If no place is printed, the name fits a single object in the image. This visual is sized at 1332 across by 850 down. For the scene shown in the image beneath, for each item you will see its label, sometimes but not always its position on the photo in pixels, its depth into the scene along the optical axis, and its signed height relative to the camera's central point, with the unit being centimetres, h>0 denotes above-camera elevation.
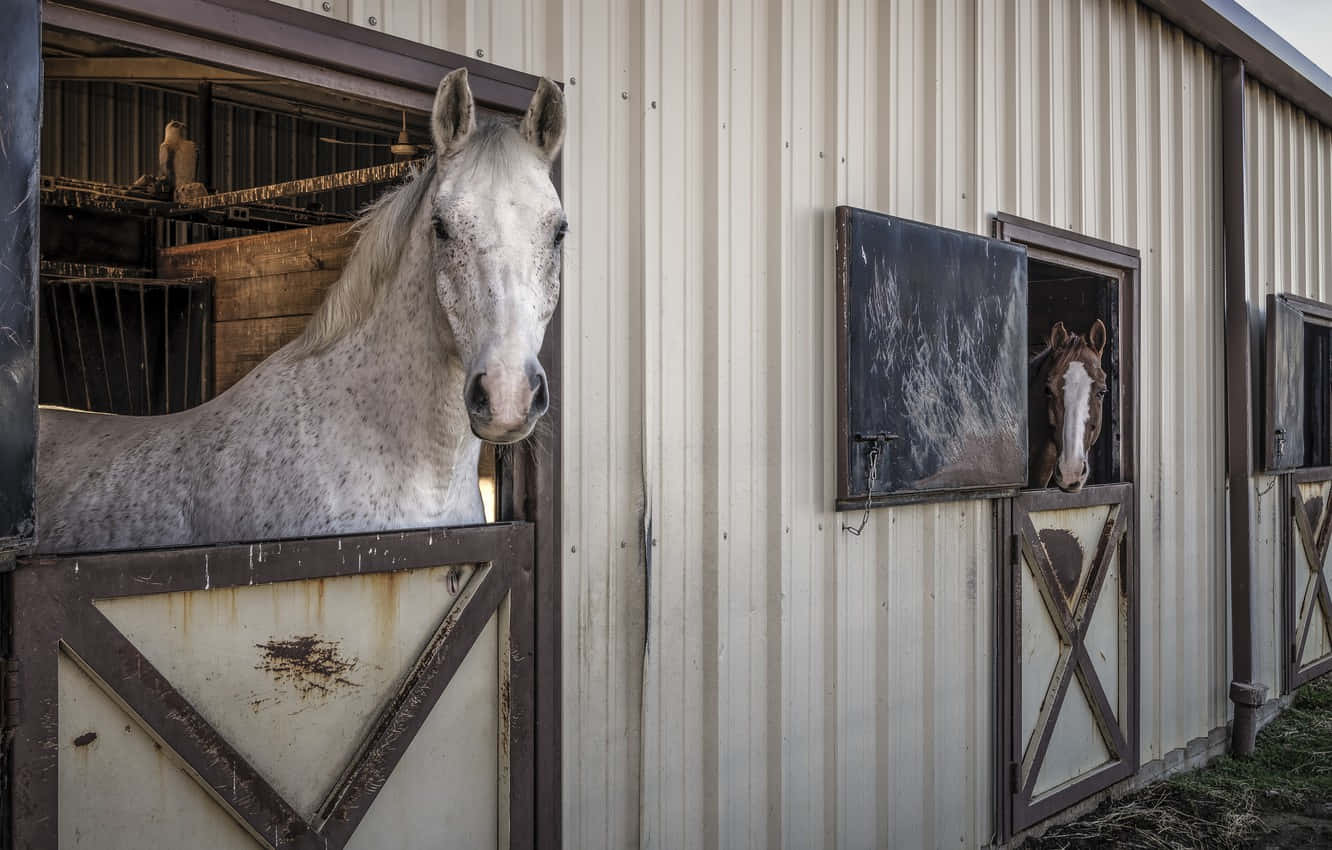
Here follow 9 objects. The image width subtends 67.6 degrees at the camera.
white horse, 182 +10
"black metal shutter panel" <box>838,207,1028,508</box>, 298 +27
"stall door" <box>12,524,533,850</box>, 153 -45
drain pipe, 515 +13
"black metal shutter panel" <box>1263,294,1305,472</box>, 542 +29
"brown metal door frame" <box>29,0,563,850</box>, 166 +70
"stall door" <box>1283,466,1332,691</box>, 589 -85
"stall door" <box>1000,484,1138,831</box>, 370 -85
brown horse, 404 +14
